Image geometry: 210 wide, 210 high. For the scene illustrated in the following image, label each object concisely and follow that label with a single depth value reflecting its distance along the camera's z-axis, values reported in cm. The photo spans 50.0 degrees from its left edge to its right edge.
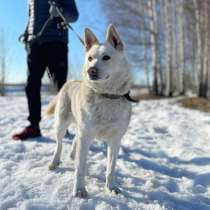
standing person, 276
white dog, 173
